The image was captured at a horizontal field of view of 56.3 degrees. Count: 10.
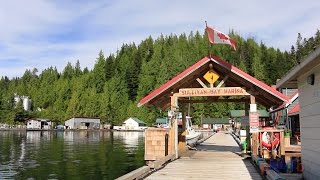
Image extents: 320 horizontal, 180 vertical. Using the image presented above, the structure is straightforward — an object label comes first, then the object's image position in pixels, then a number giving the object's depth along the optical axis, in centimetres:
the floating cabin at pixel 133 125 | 9990
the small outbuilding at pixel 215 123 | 8674
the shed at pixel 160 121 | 8468
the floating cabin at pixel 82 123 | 10435
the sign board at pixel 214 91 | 1372
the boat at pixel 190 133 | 3447
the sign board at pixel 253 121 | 1290
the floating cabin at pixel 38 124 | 10207
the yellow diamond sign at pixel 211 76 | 1412
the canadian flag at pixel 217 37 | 1257
